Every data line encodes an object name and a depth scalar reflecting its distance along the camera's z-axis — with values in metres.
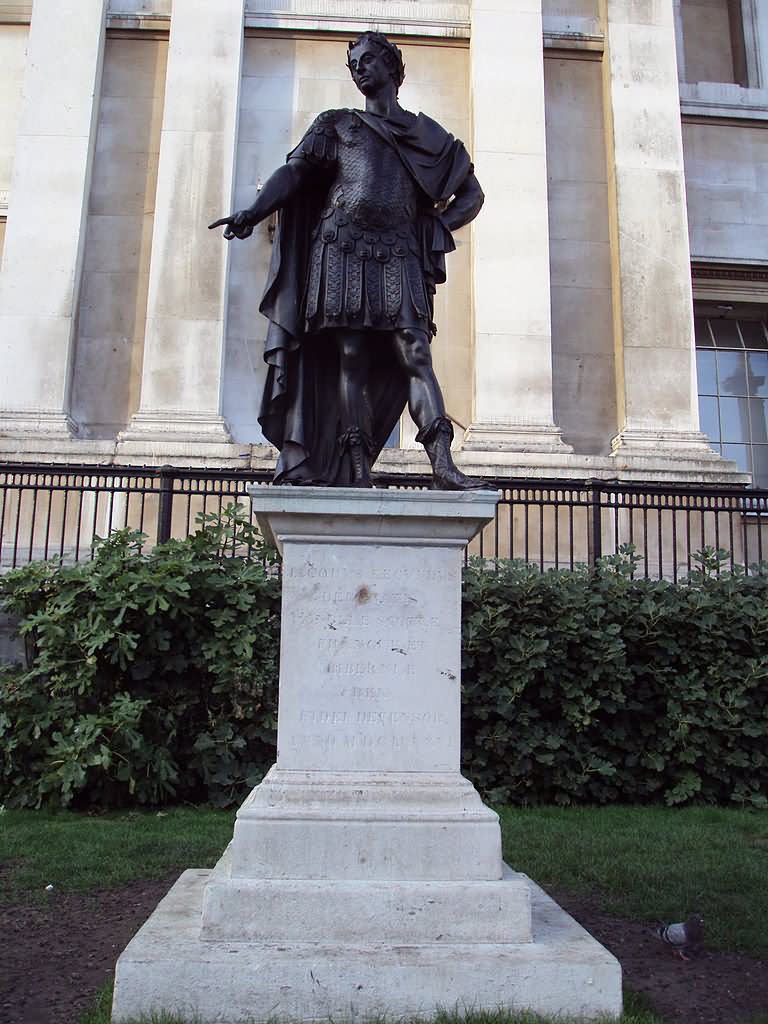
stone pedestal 3.71
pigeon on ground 4.48
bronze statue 4.96
